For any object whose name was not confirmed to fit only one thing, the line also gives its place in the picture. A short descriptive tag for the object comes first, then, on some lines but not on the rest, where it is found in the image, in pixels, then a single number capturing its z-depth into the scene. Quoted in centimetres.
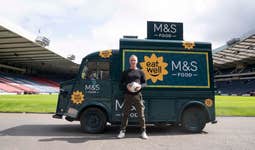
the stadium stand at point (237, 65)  6183
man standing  657
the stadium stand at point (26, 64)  3716
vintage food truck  748
